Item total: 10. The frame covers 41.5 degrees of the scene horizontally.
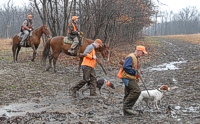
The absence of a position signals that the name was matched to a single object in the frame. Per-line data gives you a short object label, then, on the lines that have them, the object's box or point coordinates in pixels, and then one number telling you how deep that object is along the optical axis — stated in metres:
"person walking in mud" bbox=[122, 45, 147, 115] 7.03
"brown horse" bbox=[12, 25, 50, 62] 16.45
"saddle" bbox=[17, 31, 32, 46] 16.85
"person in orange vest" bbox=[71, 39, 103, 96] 9.01
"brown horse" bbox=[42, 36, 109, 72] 13.85
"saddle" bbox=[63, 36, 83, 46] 14.11
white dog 7.55
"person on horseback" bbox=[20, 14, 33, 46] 16.58
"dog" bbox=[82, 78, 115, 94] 9.66
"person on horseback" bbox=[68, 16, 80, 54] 13.55
